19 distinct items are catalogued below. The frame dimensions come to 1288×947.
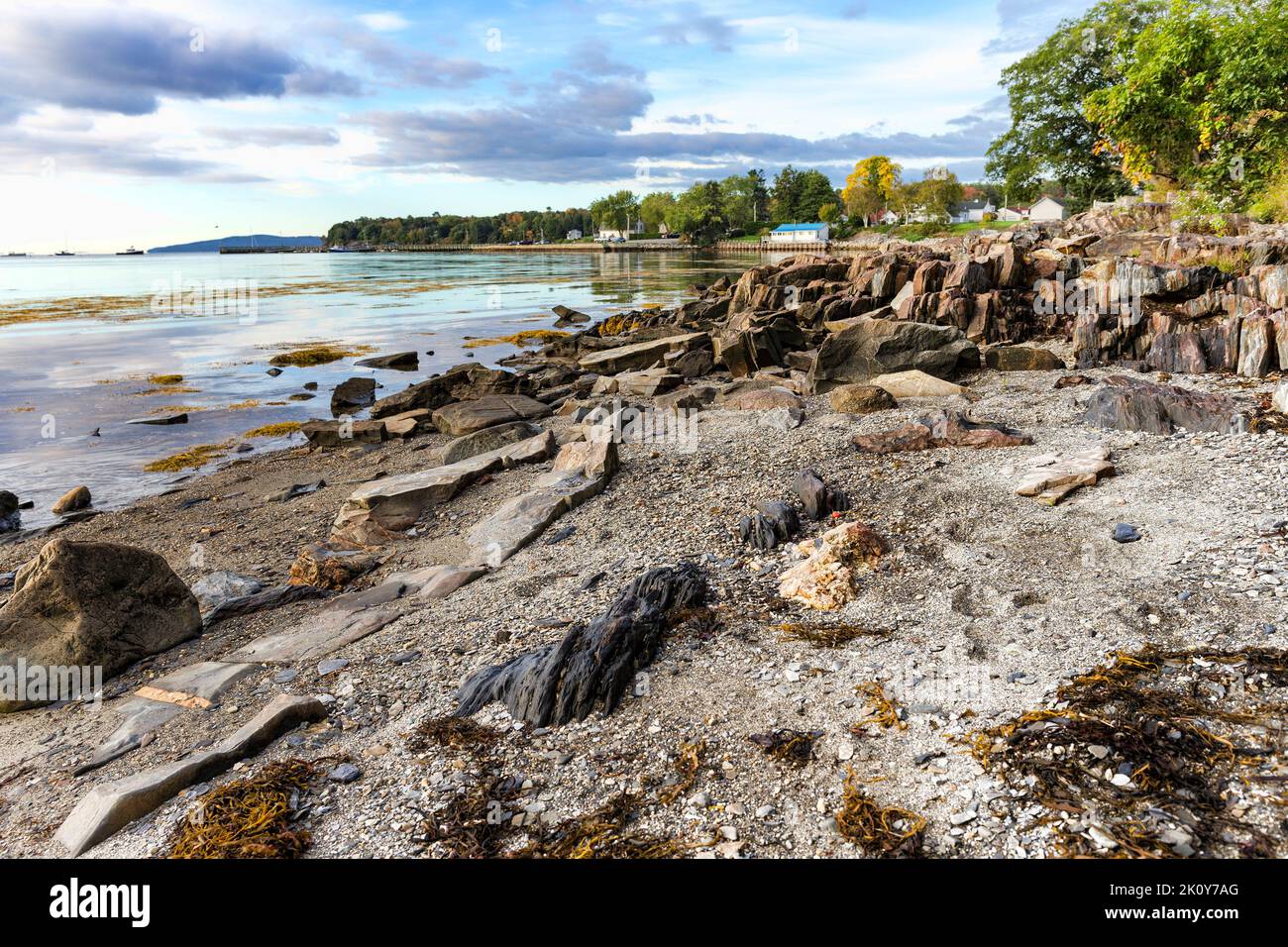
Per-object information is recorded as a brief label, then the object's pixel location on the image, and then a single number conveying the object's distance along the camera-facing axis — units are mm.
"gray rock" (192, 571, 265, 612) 8930
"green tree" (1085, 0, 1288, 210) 24422
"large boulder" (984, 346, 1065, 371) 15375
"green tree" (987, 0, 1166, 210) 52094
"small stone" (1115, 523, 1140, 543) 7291
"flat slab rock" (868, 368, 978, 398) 13906
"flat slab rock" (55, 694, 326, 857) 4680
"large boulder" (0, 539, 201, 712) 7289
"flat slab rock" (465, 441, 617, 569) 9359
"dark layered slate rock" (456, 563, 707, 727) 5605
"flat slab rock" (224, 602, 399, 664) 7203
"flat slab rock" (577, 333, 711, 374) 22406
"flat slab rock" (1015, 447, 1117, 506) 8547
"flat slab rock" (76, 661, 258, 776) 5980
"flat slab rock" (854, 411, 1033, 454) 10555
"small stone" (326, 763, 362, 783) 5035
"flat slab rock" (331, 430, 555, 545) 10836
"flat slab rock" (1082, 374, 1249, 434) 9789
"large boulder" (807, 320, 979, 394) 15820
